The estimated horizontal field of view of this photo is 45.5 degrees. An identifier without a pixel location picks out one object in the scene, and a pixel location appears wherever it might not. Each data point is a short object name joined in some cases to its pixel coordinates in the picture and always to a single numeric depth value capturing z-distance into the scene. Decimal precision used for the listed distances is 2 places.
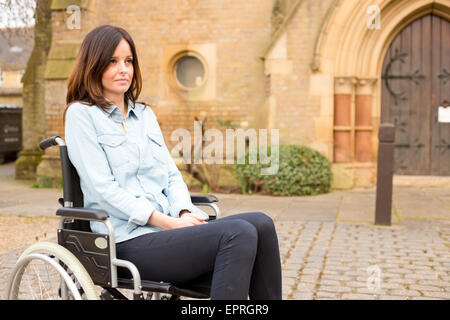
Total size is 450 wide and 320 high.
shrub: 9.04
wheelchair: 2.24
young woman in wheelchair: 2.27
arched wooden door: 9.96
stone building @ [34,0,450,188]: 9.78
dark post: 6.32
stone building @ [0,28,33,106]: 36.28
